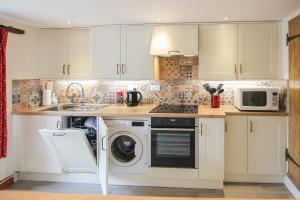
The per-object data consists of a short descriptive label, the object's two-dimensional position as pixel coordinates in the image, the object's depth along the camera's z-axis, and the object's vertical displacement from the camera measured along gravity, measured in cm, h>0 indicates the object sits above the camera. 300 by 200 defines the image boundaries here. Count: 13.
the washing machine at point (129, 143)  292 -57
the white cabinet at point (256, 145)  296 -59
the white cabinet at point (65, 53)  344 +60
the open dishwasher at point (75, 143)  275 -54
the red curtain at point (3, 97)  275 -1
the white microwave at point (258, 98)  296 -3
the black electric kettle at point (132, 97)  333 -2
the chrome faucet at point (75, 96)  364 +0
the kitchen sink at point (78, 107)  329 -15
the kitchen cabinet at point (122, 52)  325 +57
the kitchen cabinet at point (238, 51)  310 +56
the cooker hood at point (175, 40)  314 +70
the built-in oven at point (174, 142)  284 -54
